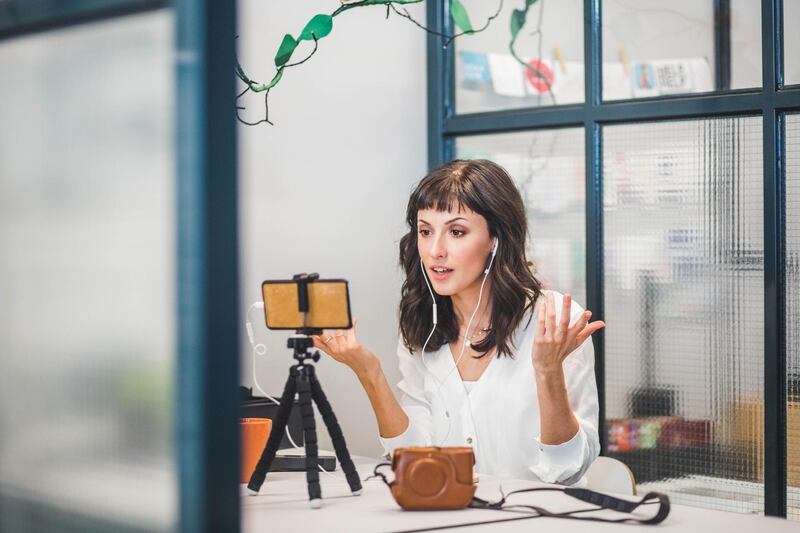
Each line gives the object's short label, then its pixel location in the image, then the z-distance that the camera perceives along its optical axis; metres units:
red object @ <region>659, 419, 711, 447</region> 2.73
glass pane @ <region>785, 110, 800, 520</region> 2.57
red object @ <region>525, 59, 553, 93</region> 3.01
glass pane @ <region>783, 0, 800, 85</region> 2.55
